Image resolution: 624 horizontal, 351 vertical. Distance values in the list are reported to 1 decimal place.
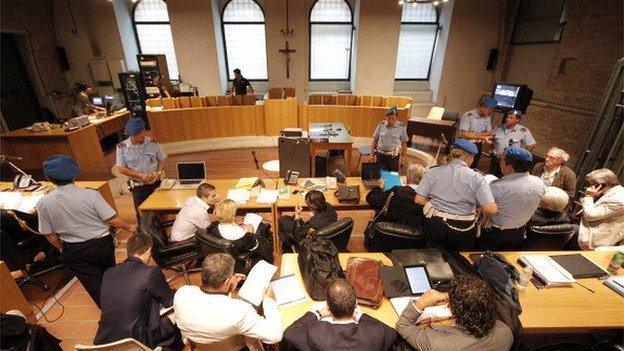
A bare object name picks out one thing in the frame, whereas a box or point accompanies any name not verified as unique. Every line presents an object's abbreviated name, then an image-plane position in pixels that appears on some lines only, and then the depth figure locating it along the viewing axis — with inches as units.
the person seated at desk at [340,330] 61.7
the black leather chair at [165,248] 114.7
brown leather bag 81.8
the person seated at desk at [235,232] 108.8
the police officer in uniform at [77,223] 95.7
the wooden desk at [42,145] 236.8
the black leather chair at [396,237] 111.2
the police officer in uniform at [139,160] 145.0
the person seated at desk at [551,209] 112.2
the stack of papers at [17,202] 128.2
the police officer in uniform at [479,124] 194.4
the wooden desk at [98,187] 151.5
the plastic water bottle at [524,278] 87.1
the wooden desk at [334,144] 221.5
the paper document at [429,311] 72.5
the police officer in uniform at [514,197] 99.1
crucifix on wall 391.5
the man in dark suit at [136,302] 77.9
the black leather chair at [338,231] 107.5
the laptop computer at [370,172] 159.5
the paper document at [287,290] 84.2
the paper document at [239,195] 142.4
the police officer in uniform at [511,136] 176.9
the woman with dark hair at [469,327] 60.5
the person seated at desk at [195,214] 120.8
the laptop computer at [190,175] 155.8
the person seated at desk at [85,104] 298.8
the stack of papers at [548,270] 88.7
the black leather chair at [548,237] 114.6
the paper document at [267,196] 140.2
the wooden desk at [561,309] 77.5
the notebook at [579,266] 92.0
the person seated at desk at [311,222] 114.3
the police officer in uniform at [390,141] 190.7
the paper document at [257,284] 81.6
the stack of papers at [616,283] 86.4
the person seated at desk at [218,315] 68.6
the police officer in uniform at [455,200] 98.6
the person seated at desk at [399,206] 119.3
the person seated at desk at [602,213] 104.0
